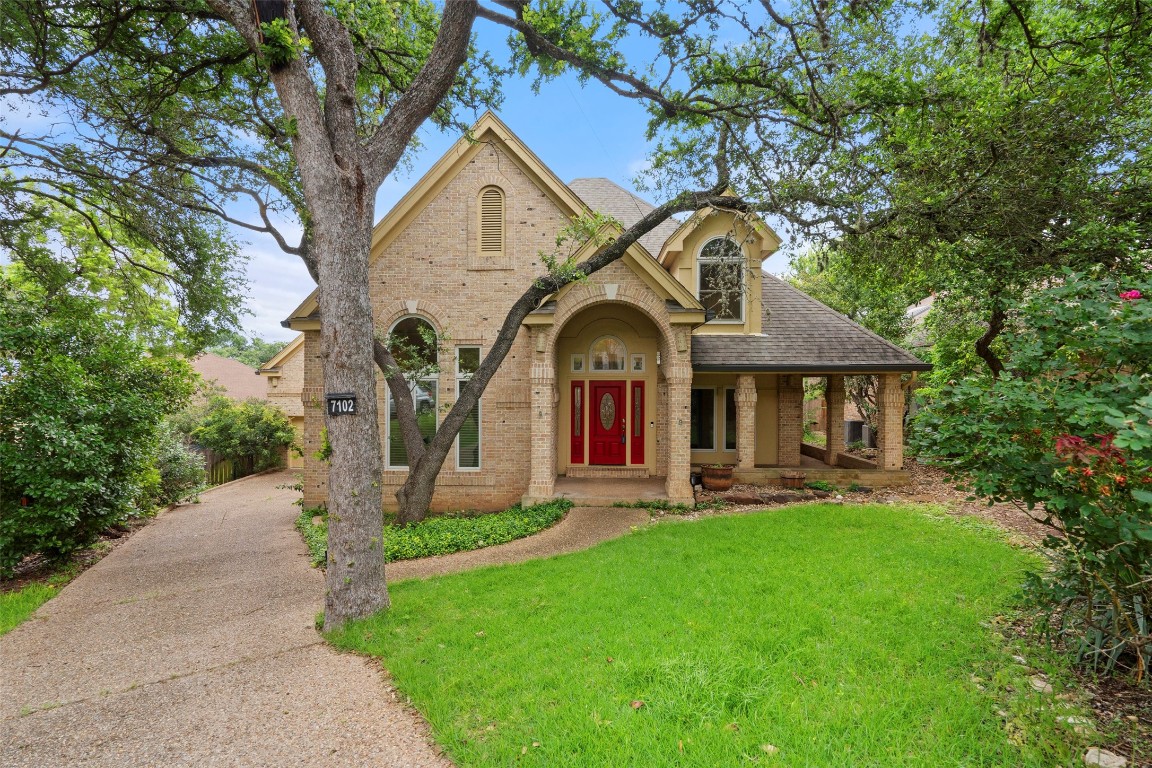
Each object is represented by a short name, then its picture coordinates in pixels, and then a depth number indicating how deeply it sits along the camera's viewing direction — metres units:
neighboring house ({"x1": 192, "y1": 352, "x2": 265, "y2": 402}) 29.33
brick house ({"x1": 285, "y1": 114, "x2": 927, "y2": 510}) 10.12
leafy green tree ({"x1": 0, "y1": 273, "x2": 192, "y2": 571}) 6.74
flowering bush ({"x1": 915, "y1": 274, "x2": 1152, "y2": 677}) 3.05
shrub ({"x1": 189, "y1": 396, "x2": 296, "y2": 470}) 17.36
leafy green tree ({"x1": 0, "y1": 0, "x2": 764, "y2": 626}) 5.20
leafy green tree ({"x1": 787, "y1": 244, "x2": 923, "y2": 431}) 16.53
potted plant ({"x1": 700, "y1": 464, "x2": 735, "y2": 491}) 10.97
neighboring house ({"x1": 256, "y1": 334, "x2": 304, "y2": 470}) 20.45
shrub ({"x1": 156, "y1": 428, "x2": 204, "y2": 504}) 12.38
